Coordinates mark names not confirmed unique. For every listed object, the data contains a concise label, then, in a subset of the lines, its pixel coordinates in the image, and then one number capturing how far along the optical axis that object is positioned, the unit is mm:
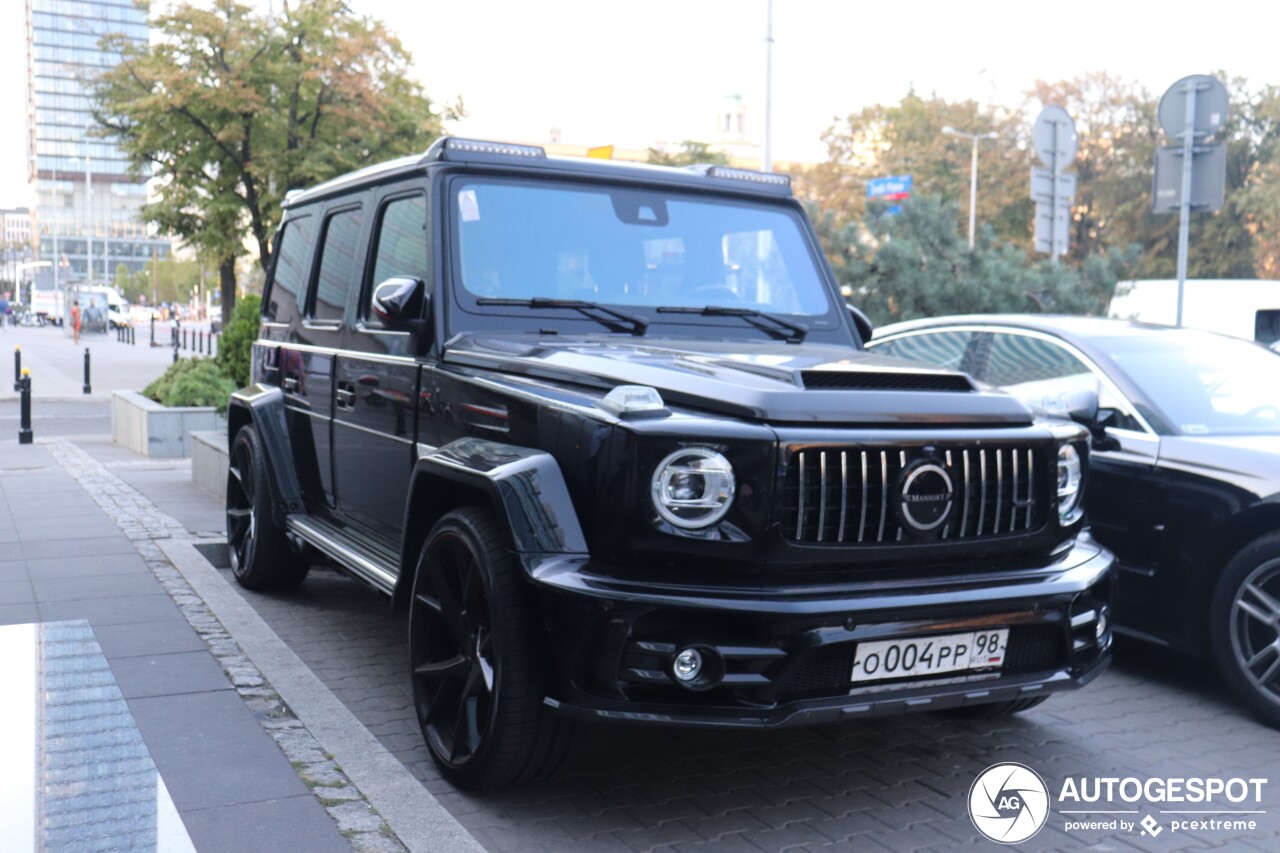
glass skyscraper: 145375
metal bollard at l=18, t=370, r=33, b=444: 15250
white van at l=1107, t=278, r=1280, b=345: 16641
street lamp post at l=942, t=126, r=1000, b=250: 41538
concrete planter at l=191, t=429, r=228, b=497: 10219
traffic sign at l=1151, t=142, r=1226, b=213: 10328
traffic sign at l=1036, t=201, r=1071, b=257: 11734
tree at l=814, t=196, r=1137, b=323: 12344
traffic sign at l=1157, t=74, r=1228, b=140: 10188
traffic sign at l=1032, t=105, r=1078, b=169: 11445
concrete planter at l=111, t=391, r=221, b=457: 13758
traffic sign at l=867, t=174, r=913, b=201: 33281
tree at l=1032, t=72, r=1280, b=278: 39562
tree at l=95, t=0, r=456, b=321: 21906
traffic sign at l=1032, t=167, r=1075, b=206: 11617
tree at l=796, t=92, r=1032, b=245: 43750
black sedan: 4938
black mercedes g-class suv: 3418
